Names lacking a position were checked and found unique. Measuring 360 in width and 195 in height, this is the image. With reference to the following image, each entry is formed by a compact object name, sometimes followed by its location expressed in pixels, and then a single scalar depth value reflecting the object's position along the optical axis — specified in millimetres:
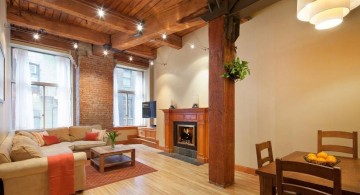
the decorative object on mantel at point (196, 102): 5020
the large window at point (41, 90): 5172
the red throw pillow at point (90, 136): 5273
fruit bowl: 1719
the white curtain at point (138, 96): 7652
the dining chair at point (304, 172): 1199
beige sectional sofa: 2412
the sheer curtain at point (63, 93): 5922
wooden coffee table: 3881
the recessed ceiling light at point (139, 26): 4344
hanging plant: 3059
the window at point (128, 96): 7191
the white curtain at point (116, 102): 7029
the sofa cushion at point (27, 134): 4332
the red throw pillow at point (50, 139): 4715
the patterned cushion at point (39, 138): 4574
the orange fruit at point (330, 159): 1739
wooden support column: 3166
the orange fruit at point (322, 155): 1799
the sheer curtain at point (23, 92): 5113
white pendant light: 1652
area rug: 3392
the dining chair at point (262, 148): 2064
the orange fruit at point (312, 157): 1832
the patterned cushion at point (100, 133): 5351
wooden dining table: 1403
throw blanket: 2713
